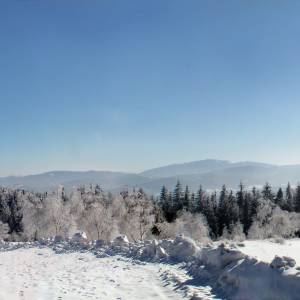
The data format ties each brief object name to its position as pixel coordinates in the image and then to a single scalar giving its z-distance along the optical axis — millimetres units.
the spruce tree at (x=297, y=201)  82550
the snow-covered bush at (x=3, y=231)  82912
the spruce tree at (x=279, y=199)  89362
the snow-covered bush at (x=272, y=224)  66438
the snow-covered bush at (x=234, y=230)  68419
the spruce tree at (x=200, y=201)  88544
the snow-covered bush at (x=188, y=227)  64312
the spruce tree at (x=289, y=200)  87112
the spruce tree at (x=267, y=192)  98556
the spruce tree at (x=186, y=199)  90800
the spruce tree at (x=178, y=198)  90625
